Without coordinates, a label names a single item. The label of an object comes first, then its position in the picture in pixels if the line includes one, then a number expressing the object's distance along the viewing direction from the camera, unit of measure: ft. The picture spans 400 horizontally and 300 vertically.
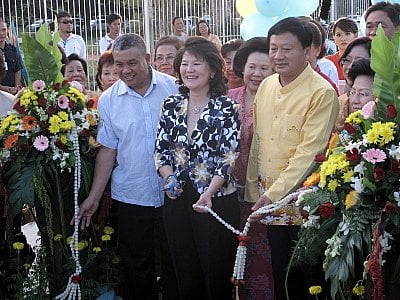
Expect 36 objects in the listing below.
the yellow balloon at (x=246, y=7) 24.67
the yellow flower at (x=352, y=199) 9.62
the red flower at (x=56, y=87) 13.38
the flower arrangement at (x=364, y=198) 9.39
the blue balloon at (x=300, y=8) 22.76
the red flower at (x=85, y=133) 13.34
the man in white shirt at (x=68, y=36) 31.55
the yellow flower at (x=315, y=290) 11.21
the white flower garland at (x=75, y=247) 13.21
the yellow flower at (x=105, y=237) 13.94
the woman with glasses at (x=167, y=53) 17.22
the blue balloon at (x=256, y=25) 23.13
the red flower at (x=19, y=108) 13.17
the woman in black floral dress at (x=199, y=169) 12.26
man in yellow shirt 11.41
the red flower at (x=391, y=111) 9.57
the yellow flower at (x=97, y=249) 13.96
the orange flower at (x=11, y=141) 12.93
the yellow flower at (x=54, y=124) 12.96
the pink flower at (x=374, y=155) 9.44
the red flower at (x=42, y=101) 13.08
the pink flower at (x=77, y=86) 14.47
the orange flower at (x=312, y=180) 10.66
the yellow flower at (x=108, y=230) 14.07
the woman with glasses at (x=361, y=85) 11.96
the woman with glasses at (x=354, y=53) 13.73
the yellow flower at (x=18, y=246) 13.69
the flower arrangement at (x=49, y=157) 12.98
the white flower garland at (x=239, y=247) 11.76
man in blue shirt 13.28
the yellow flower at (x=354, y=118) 10.24
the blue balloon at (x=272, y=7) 22.21
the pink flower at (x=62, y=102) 13.20
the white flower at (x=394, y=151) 9.39
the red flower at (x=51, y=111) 13.10
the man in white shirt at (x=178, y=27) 37.24
